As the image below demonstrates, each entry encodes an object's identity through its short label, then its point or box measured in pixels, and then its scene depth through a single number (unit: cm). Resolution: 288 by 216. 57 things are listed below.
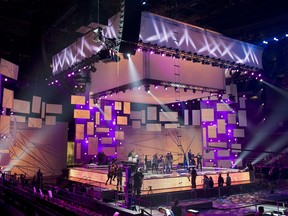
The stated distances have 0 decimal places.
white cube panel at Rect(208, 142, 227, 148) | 2050
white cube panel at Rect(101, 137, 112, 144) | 1989
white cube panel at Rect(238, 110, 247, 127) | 2056
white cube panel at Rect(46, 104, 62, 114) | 1785
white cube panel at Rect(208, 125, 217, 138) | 2077
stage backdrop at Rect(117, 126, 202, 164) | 2125
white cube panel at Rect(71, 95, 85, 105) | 1822
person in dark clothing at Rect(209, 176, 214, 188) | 1381
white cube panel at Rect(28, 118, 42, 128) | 1695
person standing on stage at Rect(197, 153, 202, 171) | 1802
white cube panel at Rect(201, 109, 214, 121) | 2047
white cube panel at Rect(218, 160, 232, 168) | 2016
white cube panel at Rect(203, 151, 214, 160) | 2080
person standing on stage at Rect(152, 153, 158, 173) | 1703
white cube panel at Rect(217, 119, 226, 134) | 2078
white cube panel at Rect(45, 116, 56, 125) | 1803
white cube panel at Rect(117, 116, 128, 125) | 2040
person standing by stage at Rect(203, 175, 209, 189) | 1364
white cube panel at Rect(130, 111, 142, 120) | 2108
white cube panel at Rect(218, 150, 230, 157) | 2049
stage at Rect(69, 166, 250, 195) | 1298
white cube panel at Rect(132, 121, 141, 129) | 2104
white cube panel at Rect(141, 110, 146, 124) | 2134
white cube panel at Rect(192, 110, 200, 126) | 2133
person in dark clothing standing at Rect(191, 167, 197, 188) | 1364
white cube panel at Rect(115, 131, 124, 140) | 2027
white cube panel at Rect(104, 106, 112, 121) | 2006
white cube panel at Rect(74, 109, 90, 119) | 1884
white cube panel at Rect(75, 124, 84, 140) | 1888
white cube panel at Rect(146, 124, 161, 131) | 2106
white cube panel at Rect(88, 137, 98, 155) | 1930
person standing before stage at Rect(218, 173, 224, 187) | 1414
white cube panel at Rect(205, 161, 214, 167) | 2079
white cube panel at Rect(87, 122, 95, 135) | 1942
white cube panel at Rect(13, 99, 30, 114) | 1506
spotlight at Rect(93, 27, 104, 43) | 952
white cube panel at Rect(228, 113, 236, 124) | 2078
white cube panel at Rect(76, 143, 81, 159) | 1895
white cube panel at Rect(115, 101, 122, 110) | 1999
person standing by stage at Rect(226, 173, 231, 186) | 1457
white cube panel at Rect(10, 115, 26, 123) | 1588
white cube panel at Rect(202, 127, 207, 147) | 2102
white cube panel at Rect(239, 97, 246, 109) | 2051
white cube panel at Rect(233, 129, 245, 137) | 2070
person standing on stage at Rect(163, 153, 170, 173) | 1641
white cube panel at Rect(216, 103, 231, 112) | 2086
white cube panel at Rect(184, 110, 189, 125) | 2145
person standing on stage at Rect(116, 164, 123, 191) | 1267
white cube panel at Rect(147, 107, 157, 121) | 2100
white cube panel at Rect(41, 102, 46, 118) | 1732
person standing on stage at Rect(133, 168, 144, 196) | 1146
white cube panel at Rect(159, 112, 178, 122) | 2118
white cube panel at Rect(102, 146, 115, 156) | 1994
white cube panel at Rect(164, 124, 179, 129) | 2120
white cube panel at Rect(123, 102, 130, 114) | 2011
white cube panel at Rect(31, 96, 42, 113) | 1596
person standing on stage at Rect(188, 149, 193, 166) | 1760
